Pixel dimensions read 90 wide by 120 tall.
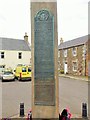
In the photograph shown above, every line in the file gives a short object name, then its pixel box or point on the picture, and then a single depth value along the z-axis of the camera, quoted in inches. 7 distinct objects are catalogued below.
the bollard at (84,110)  185.4
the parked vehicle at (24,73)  569.9
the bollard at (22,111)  189.3
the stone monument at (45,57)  155.2
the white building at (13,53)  866.3
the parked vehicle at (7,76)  572.6
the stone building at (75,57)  695.2
